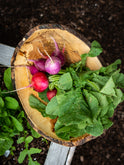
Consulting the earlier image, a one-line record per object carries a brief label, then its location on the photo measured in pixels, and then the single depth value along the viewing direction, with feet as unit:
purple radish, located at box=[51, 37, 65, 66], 3.17
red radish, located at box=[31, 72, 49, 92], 3.05
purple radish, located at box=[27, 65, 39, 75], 3.18
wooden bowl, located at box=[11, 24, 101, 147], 2.81
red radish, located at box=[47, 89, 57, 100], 3.17
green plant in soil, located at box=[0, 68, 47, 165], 3.08
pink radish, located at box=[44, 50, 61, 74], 2.99
